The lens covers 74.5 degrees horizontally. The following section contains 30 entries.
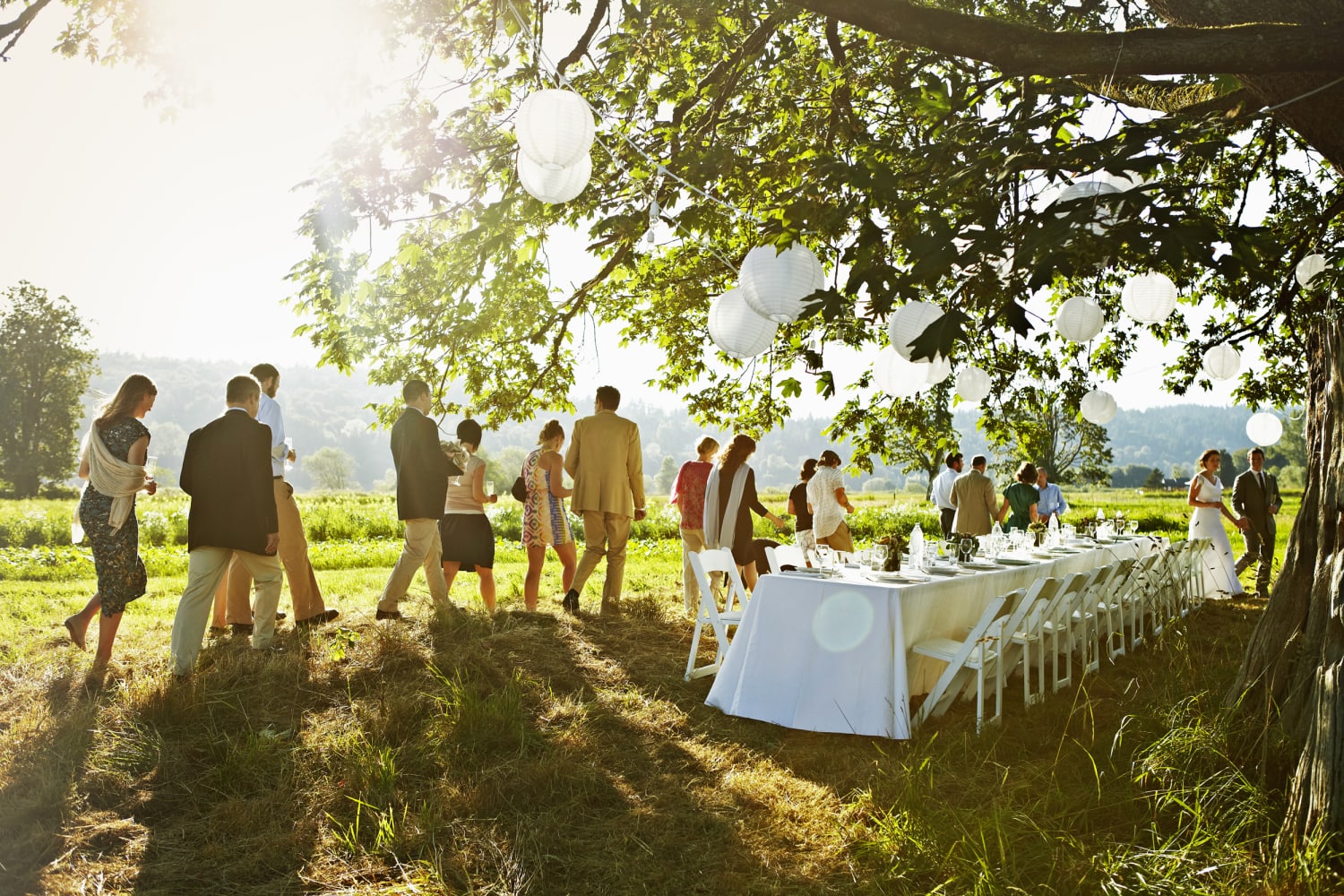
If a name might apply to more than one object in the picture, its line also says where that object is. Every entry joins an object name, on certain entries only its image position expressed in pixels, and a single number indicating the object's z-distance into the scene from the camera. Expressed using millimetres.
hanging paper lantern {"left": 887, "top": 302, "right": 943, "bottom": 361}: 4797
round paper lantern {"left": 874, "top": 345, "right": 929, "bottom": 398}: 5812
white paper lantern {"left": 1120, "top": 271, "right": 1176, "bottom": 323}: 5707
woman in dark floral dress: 5211
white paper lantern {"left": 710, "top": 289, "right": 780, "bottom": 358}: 5180
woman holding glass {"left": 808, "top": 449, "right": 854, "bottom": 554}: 9336
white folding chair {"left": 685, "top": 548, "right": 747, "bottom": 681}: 5875
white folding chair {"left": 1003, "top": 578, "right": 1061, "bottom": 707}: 5137
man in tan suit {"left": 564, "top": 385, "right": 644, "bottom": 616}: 7512
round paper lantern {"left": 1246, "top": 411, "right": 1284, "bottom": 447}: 10680
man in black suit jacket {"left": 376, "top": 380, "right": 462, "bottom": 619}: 6480
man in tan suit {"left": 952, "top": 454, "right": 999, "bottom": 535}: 9969
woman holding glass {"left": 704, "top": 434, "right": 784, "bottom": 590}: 7535
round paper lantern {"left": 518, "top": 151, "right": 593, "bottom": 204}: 4422
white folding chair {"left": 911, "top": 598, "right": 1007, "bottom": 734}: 4807
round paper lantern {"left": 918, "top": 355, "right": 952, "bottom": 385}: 5699
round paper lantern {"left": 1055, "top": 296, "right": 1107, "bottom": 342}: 6211
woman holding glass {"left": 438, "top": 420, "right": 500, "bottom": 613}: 7215
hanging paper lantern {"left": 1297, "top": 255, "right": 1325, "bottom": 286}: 6641
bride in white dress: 10211
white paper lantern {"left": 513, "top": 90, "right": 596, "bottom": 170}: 3969
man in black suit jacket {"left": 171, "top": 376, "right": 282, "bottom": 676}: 5172
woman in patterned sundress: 7398
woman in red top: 8172
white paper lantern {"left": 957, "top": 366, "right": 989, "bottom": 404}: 7520
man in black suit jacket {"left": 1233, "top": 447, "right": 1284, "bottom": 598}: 10234
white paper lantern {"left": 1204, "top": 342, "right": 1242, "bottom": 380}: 8398
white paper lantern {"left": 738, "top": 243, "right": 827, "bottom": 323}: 4184
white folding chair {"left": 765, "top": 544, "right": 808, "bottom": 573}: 6203
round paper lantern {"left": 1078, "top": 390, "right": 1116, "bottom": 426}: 9164
